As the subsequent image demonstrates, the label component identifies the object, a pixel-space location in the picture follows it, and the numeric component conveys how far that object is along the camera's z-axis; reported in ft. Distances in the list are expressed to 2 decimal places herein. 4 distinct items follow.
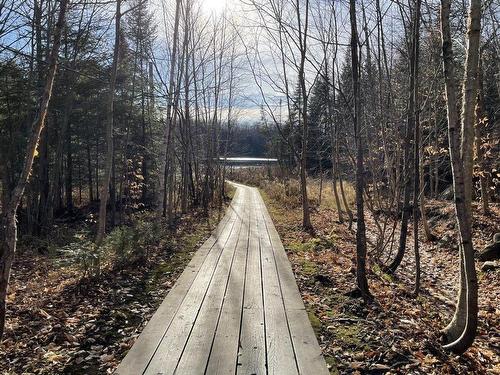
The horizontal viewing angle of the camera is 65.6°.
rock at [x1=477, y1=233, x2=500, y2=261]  25.51
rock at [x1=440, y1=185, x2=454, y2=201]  53.68
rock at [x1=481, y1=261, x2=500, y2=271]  23.88
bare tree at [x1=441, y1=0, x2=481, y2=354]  10.50
